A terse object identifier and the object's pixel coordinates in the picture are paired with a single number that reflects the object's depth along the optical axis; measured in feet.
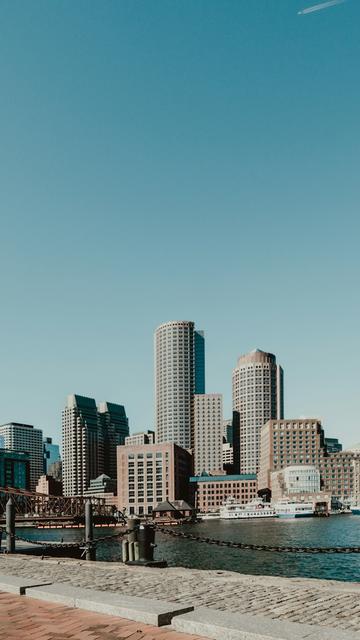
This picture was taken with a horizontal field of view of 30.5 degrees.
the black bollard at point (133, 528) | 69.45
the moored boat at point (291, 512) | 645.92
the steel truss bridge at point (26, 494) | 580.05
